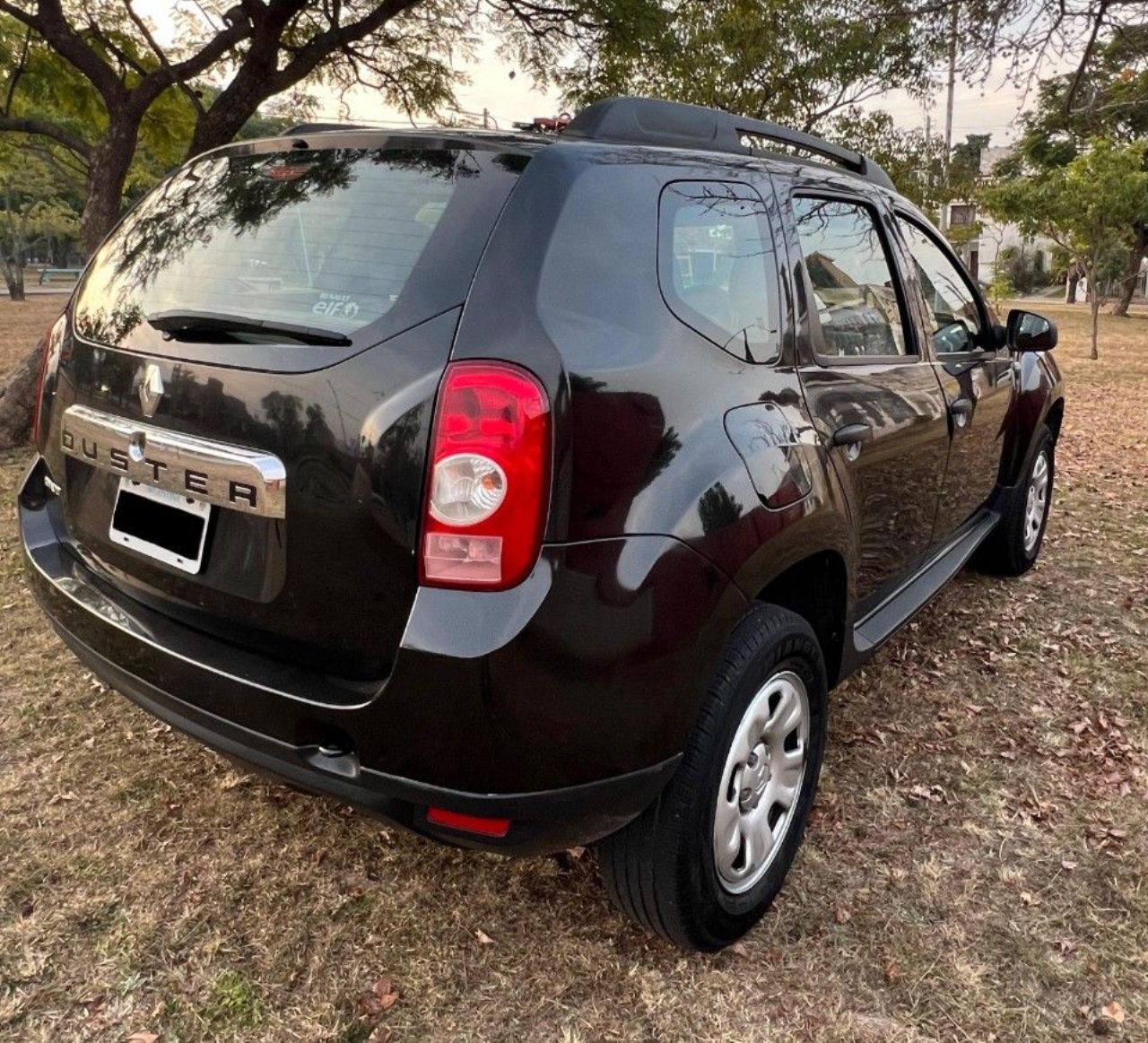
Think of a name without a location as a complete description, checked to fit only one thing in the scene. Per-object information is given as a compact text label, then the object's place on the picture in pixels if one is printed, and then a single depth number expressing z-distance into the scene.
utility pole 7.61
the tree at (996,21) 6.70
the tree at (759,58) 9.41
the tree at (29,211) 27.97
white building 22.89
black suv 1.64
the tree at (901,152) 13.21
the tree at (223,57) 7.65
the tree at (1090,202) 15.99
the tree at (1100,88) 7.39
